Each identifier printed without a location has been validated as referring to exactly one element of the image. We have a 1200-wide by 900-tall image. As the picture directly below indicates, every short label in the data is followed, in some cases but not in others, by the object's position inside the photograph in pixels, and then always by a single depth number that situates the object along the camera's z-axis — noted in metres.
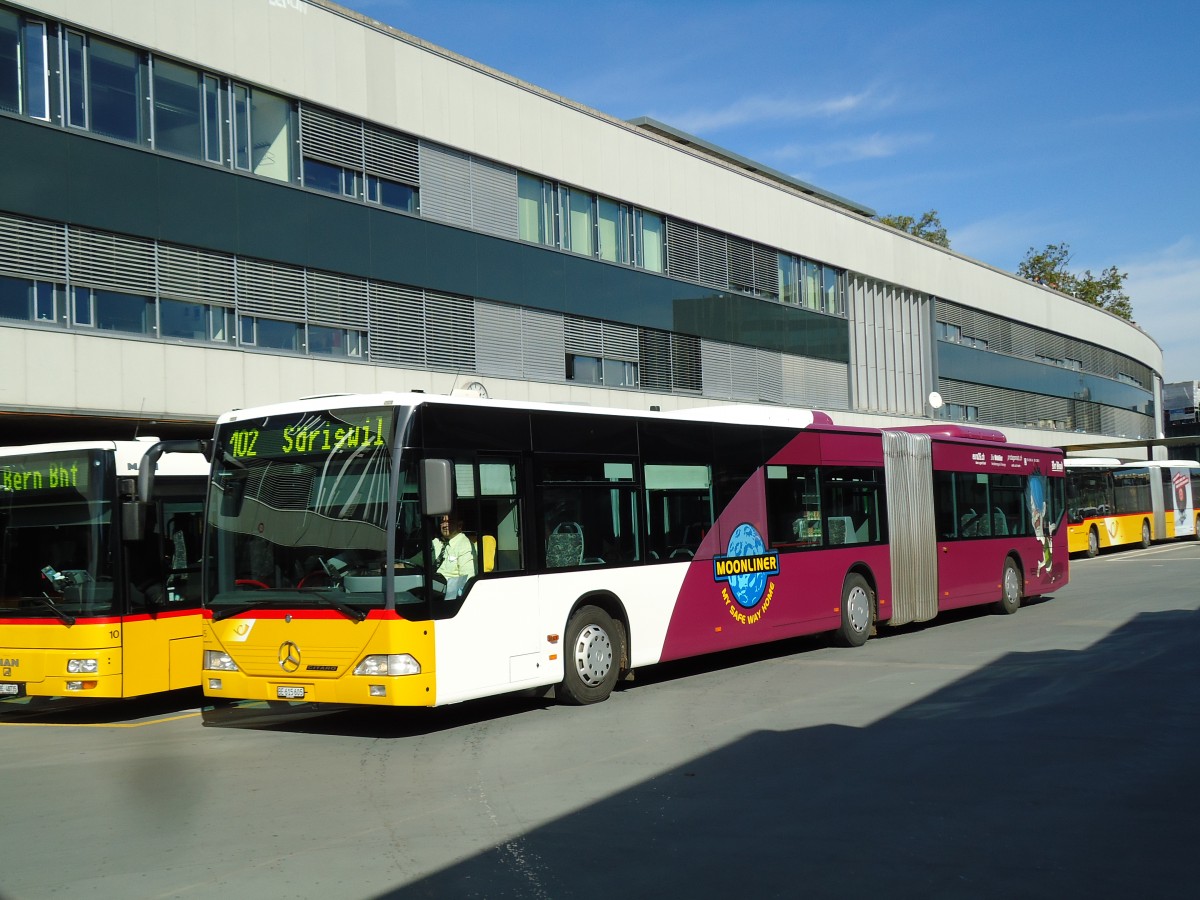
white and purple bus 10.20
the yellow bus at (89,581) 11.76
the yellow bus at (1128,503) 41.25
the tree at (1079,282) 72.62
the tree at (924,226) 67.47
